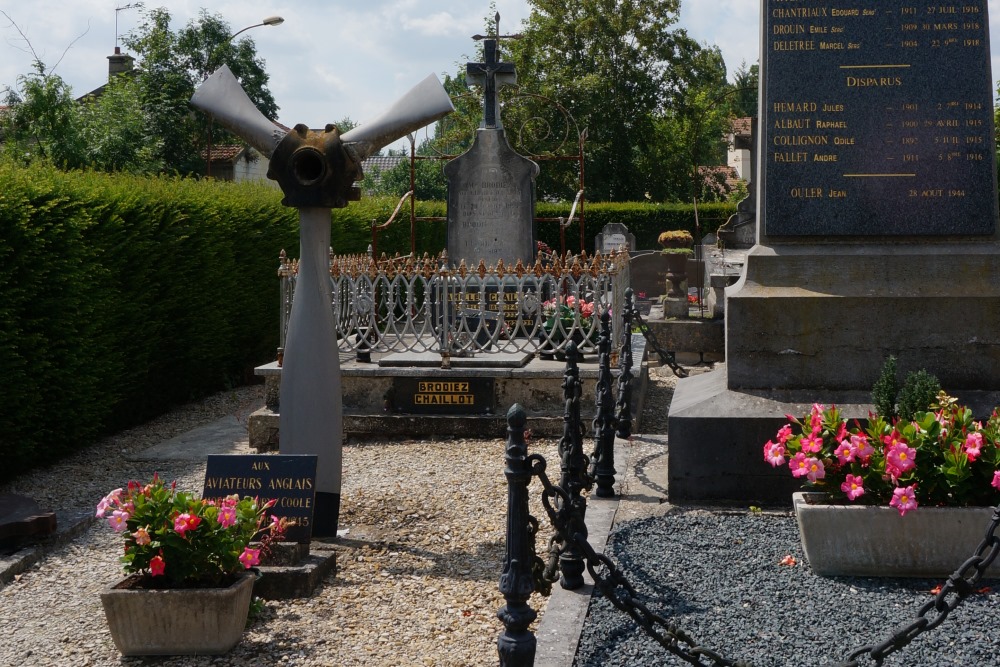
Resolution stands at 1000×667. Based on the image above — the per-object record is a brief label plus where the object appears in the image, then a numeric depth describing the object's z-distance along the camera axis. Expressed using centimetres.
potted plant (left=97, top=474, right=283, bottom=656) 409
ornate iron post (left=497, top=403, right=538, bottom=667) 323
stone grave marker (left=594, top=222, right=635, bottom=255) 2398
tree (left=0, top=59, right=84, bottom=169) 2214
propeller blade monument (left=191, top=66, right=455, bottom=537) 568
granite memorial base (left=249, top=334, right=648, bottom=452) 885
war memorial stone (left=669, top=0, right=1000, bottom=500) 569
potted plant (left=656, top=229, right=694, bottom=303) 1666
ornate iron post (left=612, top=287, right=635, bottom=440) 712
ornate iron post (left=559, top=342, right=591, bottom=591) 434
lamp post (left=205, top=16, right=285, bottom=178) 2117
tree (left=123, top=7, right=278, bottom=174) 3372
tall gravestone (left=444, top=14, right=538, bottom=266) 1307
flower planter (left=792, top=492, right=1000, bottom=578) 427
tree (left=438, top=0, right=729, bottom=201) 3847
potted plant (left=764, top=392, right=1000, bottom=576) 425
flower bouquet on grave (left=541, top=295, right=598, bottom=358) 941
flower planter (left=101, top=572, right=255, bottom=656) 408
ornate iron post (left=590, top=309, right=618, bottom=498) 593
